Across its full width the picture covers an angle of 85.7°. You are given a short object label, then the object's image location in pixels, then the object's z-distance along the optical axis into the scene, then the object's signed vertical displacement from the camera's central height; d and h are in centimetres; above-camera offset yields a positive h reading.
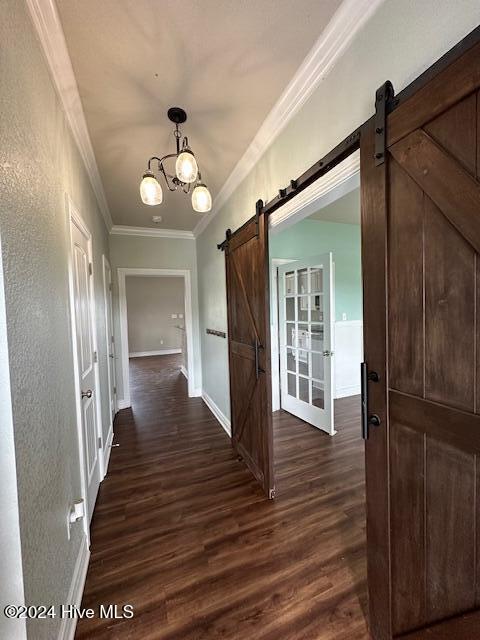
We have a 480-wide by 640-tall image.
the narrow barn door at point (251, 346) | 200 -33
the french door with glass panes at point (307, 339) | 288 -39
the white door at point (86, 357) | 168 -31
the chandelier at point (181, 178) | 140 +77
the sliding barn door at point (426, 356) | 77 -18
